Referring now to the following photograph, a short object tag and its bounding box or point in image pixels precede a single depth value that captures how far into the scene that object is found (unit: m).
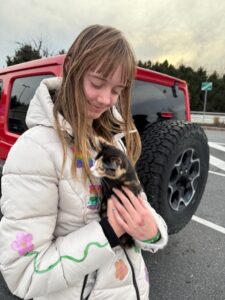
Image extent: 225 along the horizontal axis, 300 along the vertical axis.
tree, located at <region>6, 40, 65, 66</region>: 25.01
